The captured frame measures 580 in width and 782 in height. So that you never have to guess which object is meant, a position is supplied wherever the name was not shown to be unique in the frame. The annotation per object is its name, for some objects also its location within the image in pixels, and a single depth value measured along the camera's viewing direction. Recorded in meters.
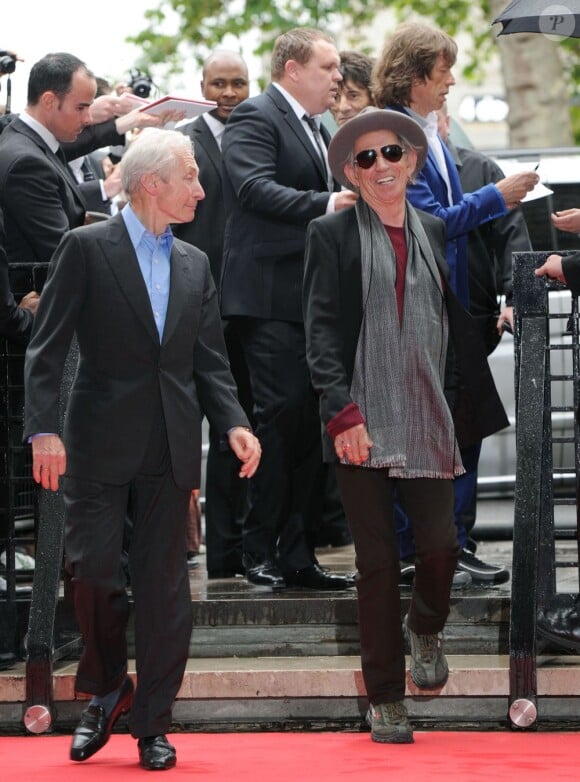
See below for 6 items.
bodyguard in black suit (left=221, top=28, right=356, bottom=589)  14.69
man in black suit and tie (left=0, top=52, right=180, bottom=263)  14.23
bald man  15.86
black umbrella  13.09
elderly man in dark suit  11.14
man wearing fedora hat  11.55
